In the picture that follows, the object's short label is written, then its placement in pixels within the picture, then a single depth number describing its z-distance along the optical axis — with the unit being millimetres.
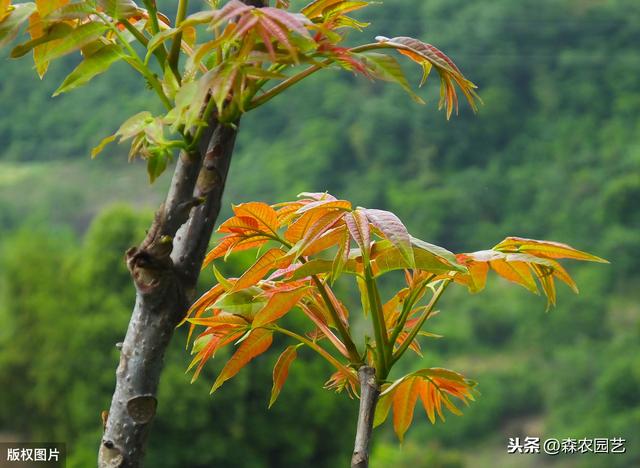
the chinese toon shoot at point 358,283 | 1488
